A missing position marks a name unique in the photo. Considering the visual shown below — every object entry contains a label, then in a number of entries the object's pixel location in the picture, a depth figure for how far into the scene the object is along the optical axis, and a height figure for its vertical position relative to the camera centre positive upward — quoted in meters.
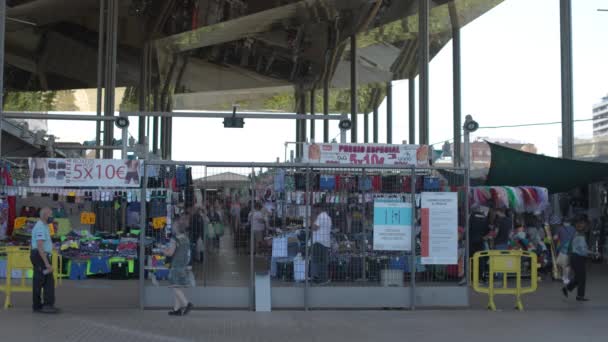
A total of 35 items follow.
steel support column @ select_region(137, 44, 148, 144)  28.80 +4.19
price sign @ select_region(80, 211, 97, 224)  15.85 -0.76
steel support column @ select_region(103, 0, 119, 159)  24.22 +4.42
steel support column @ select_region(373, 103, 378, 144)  35.53 +3.16
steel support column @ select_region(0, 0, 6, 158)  13.27 +2.88
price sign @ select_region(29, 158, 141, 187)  12.51 +0.20
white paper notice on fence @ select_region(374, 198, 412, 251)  11.94 -0.69
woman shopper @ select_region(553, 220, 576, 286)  13.21 -1.17
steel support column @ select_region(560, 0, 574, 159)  22.33 +3.48
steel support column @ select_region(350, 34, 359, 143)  32.22 +4.62
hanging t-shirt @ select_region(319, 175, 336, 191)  12.15 +0.04
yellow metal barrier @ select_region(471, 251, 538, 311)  11.91 -1.36
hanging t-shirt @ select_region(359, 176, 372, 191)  12.11 +0.03
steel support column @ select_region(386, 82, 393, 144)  34.03 +3.51
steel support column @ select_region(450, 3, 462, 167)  26.38 +3.96
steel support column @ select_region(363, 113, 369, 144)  37.09 +2.94
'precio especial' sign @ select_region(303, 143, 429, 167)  12.45 +0.53
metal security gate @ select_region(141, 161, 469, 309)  11.82 -0.88
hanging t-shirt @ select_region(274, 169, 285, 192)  11.98 +0.07
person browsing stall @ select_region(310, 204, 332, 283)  11.93 -0.96
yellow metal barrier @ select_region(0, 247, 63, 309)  11.49 -1.30
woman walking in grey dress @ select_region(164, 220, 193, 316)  11.02 -1.26
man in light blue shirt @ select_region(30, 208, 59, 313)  10.94 -1.32
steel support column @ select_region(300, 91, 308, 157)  36.94 +3.82
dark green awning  17.70 +0.38
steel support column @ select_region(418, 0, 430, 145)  23.38 +4.15
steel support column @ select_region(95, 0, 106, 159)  24.48 +4.38
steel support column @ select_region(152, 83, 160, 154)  30.53 +2.78
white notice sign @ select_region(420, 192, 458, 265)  11.94 -0.72
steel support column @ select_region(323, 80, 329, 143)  36.34 +4.19
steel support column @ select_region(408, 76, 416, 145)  31.65 +3.47
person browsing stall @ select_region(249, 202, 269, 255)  11.80 -0.64
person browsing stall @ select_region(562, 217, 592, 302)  12.84 -1.31
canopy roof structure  26.44 +6.03
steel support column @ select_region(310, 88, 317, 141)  37.09 +4.08
